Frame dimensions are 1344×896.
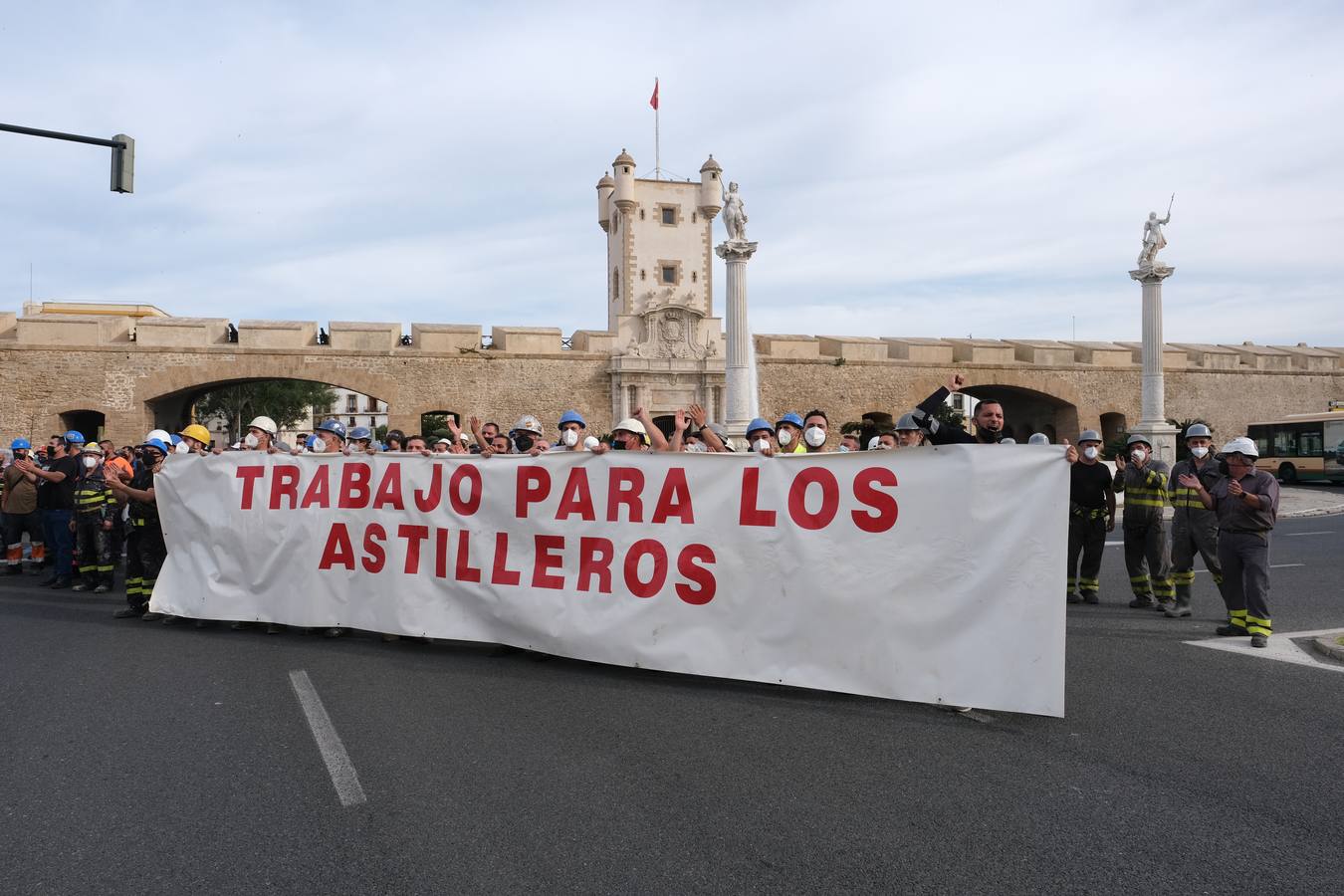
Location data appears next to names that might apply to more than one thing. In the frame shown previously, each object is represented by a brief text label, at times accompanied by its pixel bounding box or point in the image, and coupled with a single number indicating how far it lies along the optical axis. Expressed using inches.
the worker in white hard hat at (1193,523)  334.6
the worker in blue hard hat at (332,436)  366.9
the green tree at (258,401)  1748.3
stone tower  1440.7
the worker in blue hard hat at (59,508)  440.1
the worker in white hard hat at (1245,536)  275.1
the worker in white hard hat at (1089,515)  366.3
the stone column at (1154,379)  1135.6
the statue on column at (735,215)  951.6
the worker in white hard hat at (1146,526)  352.8
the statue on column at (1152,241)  1085.8
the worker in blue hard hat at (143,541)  325.4
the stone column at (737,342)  1003.9
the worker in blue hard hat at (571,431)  319.3
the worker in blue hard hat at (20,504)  474.9
